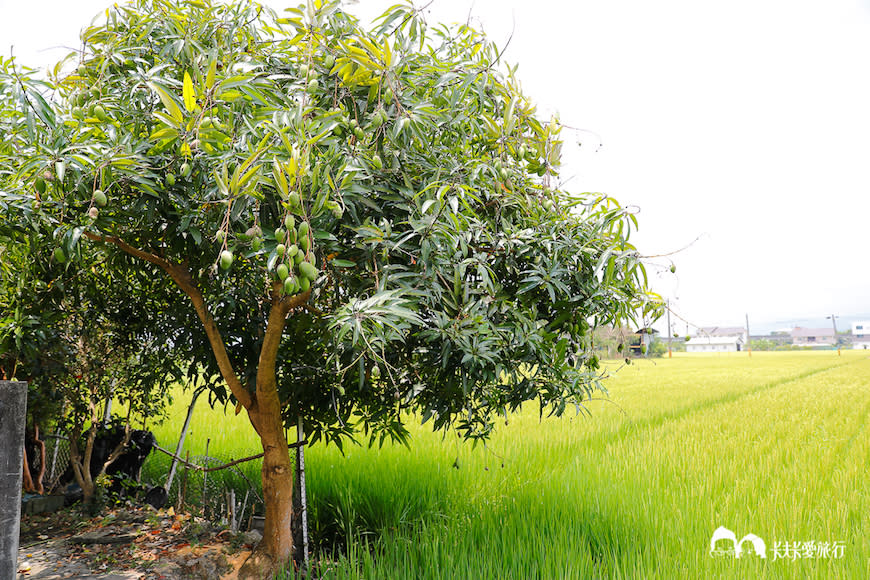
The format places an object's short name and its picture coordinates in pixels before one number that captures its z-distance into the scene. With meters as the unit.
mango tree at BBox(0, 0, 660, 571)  1.84
